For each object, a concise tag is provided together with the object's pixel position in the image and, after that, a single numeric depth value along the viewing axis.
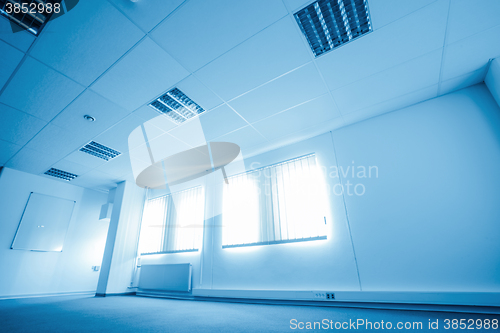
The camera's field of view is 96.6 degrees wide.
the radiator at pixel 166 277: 4.33
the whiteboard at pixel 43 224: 4.84
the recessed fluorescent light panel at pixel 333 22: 2.04
